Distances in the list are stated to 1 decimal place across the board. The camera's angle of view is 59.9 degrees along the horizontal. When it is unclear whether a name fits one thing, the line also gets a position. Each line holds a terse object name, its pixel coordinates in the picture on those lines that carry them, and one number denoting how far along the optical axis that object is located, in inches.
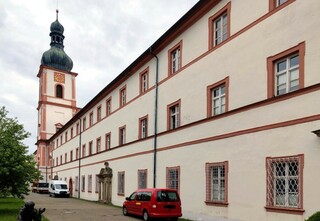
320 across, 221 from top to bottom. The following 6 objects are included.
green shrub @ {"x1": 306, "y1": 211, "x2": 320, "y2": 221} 261.6
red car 486.6
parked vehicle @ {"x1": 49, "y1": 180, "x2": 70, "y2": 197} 1263.5
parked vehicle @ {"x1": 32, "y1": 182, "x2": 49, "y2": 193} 1604.1
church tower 1968.5
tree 612.5
